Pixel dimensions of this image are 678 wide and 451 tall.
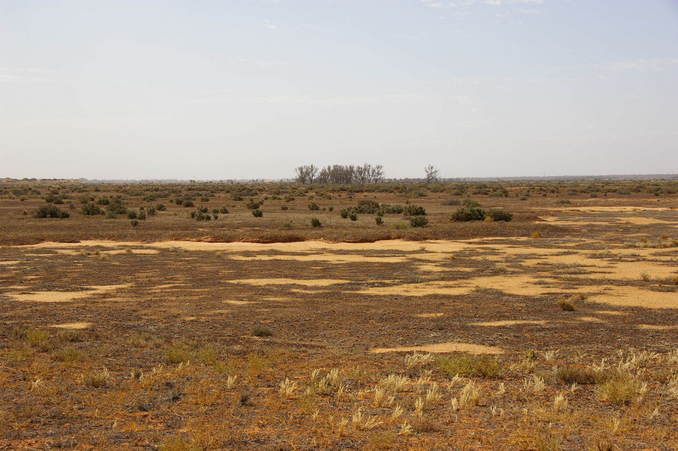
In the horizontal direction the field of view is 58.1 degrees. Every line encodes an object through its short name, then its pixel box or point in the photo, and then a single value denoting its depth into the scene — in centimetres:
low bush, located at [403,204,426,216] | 5566
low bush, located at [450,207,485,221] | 4791
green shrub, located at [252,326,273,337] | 1453
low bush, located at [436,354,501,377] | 1133
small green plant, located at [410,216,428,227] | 4319
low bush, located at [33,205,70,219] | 5194
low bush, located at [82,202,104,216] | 5528
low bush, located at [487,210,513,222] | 4725
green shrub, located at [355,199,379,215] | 5908
